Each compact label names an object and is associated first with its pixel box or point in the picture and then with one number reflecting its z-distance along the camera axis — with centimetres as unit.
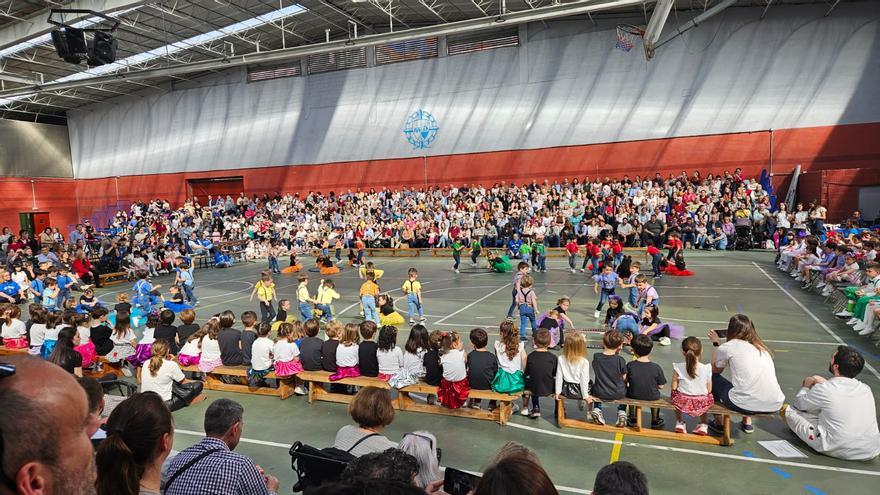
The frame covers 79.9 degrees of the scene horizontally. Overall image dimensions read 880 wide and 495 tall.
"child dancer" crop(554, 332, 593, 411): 682
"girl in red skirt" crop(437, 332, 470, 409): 729
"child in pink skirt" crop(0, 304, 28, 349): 1027
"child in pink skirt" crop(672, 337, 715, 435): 646
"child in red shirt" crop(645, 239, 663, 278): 1731
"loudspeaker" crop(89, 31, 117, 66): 1509
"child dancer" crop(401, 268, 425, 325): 1284
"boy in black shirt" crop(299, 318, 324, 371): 843
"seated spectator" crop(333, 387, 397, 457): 421
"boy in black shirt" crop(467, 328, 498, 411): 734
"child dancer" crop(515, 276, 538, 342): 1109
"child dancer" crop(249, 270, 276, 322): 1313
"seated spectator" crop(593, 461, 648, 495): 277
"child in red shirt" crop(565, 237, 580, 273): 1966
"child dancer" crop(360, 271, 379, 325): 1270
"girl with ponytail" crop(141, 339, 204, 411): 775
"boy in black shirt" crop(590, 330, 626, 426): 679
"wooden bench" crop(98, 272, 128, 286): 2247
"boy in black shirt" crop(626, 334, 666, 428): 675
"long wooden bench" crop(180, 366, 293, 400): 857
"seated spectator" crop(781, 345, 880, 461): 574
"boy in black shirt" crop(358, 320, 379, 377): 809
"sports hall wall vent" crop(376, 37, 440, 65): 3303
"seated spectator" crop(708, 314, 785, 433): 633
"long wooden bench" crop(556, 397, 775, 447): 631
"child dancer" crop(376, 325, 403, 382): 790
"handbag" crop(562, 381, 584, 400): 688
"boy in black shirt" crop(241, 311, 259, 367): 915
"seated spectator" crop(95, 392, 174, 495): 265
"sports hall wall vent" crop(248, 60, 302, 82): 3688
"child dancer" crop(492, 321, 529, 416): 715
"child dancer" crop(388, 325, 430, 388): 774
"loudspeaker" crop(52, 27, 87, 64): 1446
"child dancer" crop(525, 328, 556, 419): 709
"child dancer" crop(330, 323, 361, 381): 812
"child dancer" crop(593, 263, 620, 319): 1222
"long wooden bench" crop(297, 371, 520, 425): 714
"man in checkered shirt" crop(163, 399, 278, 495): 296
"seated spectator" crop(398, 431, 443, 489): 403
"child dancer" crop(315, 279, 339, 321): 1266
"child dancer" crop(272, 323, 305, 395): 845
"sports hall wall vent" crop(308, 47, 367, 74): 3494
